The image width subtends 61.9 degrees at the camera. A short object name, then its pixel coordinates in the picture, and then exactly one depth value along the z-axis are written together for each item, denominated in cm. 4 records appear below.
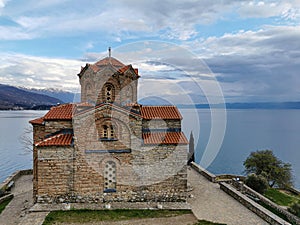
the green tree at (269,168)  2545
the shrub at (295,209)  1395
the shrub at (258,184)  1817
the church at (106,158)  1291
